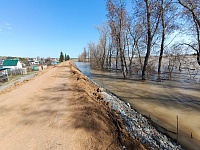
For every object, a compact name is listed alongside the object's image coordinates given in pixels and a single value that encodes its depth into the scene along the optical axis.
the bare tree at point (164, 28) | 15.09
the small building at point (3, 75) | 14.76
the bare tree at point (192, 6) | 9.52
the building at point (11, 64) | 33.34
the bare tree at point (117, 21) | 16.89
